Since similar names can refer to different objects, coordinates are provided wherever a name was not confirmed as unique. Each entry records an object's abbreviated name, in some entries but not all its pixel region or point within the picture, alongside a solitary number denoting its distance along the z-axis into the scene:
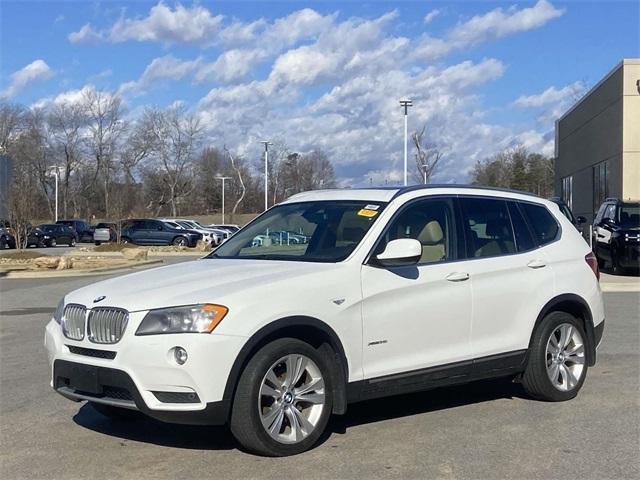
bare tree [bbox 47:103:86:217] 85.44
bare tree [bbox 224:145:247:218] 90.11
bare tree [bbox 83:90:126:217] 85.75
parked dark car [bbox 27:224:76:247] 47.59
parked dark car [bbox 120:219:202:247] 43.38
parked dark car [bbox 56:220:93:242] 56.97
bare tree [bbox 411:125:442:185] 40.94
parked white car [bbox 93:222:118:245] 46.50
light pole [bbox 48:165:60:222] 86.50
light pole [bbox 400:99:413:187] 32.16
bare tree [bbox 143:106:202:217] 87.44
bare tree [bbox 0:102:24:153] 84.44
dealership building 30.38
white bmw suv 5.12
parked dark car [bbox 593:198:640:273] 19.59
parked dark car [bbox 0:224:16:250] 42.43
